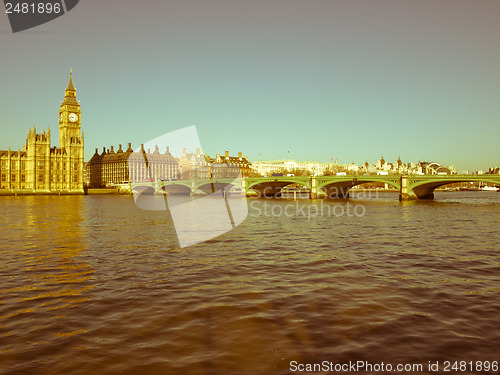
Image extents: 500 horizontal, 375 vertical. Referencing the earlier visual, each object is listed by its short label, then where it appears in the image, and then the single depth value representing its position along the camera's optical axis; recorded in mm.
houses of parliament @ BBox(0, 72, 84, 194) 134100
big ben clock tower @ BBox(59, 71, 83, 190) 146125
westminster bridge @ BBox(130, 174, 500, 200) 75762
